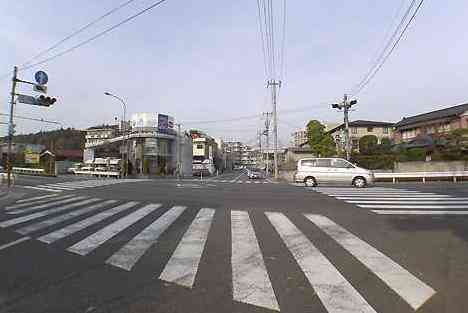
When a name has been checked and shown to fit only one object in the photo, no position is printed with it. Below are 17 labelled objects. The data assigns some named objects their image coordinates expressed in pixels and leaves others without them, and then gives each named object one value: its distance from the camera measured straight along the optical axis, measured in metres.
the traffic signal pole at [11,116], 20.39
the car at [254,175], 53.48
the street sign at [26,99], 20.08
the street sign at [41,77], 19.14
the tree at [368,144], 41.42
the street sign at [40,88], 19.36
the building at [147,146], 61.47
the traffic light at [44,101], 19.66
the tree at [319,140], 47.97
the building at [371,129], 66.06
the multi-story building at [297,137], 124.73
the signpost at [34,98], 19.28
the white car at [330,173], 21.70
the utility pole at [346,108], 34.97
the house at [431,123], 45.34
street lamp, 51.58
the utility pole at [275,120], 42.75
